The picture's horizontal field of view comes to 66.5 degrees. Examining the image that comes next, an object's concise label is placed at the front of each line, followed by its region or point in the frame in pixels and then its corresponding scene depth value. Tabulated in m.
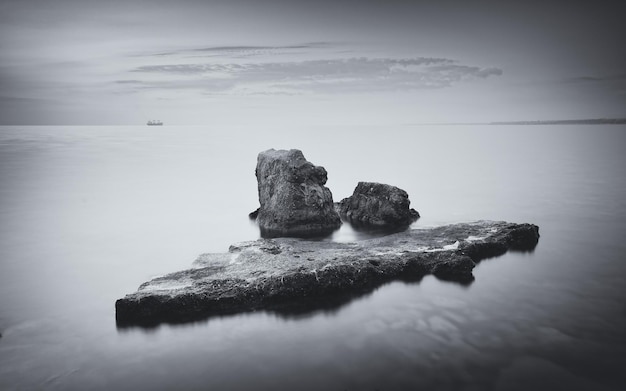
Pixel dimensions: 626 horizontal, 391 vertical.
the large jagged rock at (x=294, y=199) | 14.38
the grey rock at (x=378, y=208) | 15.03
